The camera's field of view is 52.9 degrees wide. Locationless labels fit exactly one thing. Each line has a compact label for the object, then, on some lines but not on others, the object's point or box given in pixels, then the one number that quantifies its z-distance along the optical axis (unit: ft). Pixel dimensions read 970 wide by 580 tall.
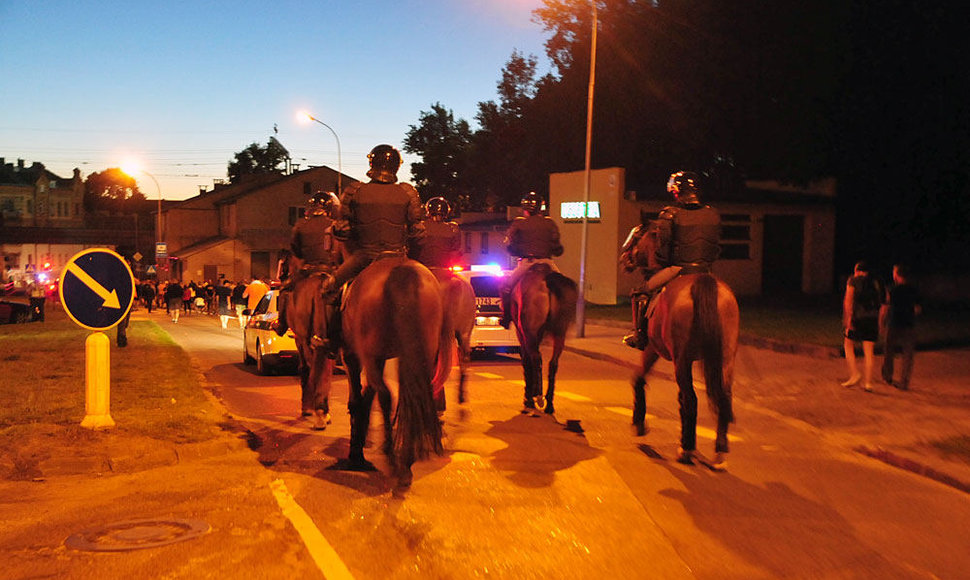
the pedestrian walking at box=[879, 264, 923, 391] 47.52
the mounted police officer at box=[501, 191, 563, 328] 39.27
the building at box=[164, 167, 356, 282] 245.45
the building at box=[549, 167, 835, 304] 129.39
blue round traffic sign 32.73
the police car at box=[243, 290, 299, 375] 52.54
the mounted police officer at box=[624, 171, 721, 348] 30.19
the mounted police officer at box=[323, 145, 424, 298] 27.73
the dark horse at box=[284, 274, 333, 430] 35.60
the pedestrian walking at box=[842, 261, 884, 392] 47.32
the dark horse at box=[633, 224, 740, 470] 28.40
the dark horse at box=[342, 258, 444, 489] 24.52
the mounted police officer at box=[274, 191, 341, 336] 36.17
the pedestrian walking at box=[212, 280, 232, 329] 163.13
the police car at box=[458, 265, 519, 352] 61.16
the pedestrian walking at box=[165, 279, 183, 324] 138.41
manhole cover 19.93
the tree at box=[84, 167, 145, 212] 454.81
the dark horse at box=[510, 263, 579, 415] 38.06
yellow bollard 32.91
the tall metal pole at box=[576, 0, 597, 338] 78.59
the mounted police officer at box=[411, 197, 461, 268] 38.27
